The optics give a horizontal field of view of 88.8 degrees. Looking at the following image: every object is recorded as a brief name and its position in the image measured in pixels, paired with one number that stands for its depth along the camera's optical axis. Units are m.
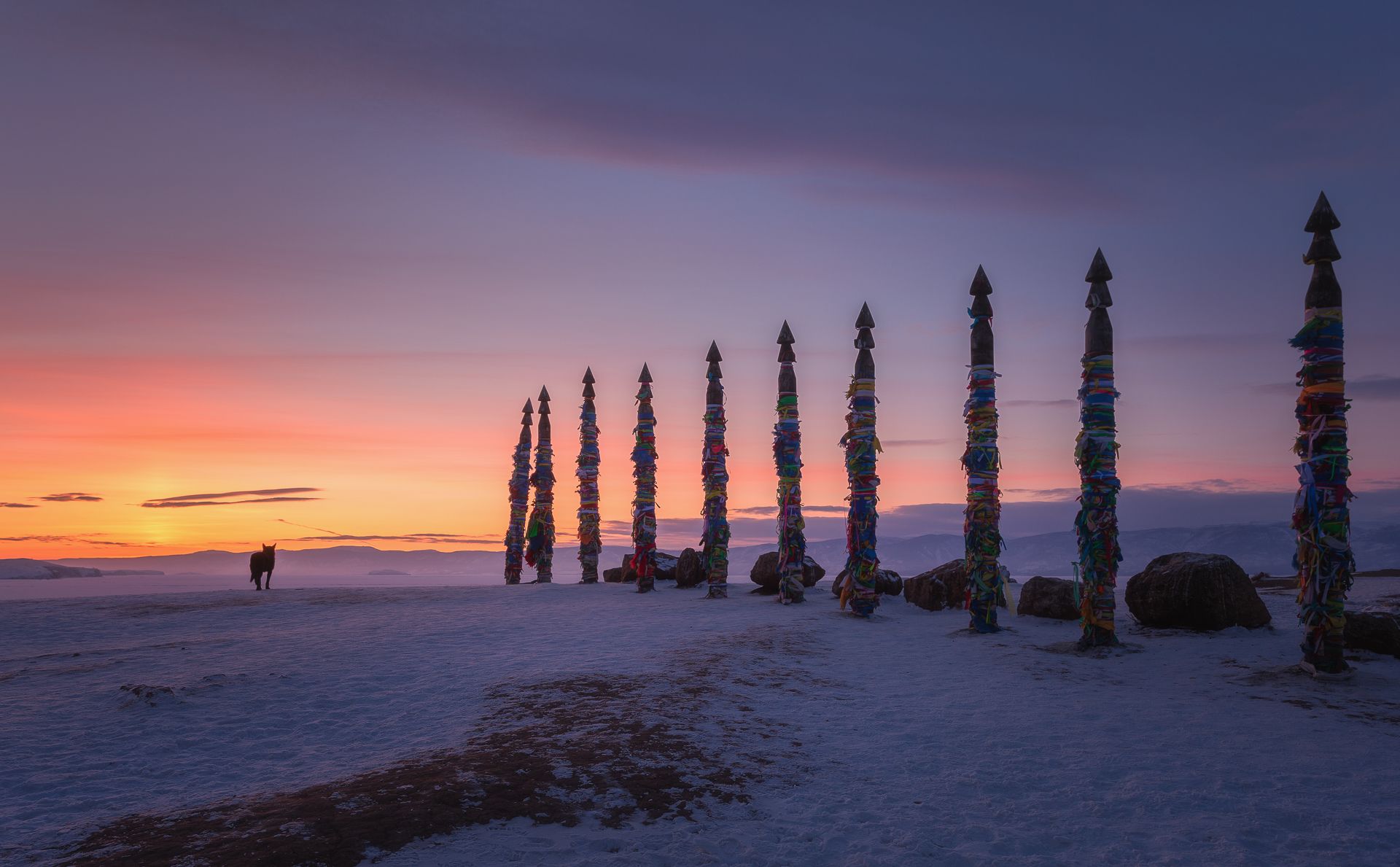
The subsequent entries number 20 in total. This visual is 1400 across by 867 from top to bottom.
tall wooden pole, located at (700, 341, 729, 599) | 23.14
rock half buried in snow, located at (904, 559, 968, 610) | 19.22
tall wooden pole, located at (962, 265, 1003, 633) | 15.45
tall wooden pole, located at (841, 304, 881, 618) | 18.25
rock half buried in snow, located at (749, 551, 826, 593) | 23.77
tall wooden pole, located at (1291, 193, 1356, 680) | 10.84
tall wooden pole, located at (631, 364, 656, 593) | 25.14
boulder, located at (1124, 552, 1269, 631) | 13.95
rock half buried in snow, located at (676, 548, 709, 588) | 26.41
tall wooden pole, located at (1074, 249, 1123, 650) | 13.36
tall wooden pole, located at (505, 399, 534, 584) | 31.80
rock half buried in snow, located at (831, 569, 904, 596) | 21.55
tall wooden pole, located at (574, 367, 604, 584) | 28.38
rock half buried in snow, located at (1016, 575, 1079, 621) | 17.30
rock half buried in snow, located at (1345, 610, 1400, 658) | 11.65
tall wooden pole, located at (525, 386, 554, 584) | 30.20
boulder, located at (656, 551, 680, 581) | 27.23
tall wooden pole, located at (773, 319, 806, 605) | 21.39
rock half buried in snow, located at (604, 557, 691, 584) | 27.25
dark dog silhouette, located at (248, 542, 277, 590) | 28.27
